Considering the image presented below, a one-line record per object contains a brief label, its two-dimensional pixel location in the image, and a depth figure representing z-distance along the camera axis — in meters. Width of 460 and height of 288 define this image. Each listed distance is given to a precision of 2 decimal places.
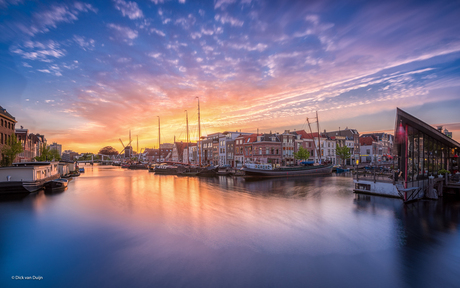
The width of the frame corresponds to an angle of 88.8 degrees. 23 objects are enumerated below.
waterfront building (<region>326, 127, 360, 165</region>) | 85.69
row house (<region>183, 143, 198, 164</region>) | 100.00
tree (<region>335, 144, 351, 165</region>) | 71.81
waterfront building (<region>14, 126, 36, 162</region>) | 62.89
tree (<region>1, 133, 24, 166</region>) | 40.24
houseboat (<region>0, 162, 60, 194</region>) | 28.64
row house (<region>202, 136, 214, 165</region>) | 90.00
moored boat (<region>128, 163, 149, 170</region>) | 101.00
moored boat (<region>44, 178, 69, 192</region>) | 34.91
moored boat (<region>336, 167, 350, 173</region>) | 62.46
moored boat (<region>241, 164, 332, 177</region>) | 50.06
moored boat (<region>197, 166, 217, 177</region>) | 59.14
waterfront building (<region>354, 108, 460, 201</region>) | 21.36
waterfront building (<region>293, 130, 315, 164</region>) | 71.94
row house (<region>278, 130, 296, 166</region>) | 69.12
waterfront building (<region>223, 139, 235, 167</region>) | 77.31
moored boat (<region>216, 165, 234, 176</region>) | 57.97
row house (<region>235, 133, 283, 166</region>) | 66.31
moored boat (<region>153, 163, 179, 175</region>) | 68.39
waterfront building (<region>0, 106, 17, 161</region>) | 42.43
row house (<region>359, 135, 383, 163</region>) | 90.81
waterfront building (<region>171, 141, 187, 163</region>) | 119.82
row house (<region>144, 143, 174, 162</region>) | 160.88
